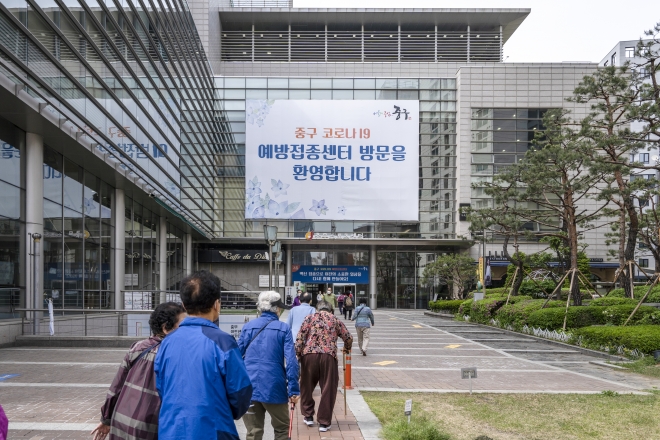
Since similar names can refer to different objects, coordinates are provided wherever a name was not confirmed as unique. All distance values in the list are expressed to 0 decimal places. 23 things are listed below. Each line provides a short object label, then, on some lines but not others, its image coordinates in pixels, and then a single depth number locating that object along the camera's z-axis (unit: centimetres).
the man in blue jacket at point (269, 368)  606
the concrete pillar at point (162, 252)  3494
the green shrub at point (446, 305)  3966
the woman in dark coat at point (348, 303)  3262
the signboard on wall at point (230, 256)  5128
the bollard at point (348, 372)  1014
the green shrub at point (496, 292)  3438
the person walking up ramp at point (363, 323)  1692
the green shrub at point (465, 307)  3398
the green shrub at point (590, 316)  1859
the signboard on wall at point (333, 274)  5331
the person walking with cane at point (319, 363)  758
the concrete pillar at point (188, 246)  4419
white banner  4884
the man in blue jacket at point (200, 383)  331
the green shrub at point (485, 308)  3034
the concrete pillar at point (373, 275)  5303
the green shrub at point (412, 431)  700
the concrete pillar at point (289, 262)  5276
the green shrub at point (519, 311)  2527
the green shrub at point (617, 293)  3035
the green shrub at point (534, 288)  3606
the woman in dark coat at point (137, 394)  389
